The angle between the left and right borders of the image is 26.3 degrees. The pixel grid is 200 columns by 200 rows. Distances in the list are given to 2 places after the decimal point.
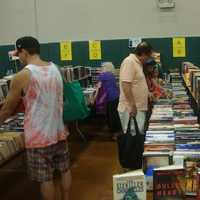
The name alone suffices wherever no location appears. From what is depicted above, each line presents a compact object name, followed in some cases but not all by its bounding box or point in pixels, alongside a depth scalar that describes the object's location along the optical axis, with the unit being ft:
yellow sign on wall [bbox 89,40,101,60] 30.14
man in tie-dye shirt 11.31
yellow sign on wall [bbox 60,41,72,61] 30.81
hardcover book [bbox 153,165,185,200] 7.20
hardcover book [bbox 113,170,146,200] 6.94
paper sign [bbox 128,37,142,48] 29.25
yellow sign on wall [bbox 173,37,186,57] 28.68
